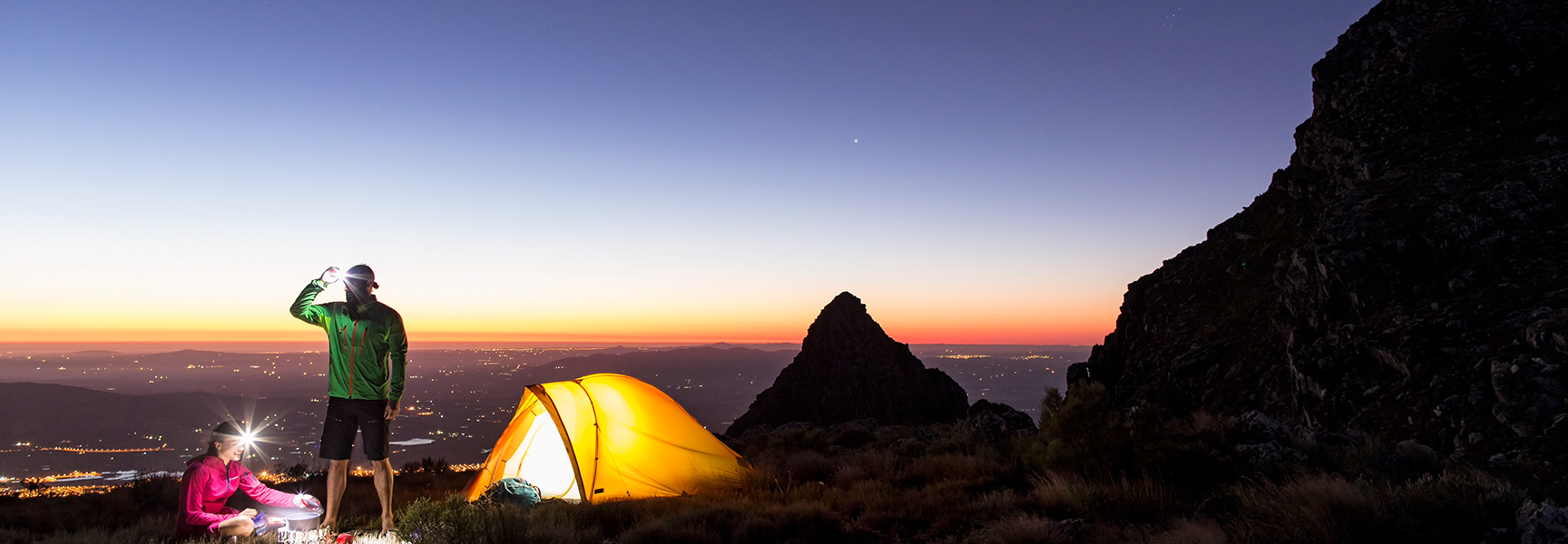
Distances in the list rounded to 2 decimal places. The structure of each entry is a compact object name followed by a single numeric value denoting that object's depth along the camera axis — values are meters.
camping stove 6.28
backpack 8.91
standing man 6.85
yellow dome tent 9.84
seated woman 6.11
